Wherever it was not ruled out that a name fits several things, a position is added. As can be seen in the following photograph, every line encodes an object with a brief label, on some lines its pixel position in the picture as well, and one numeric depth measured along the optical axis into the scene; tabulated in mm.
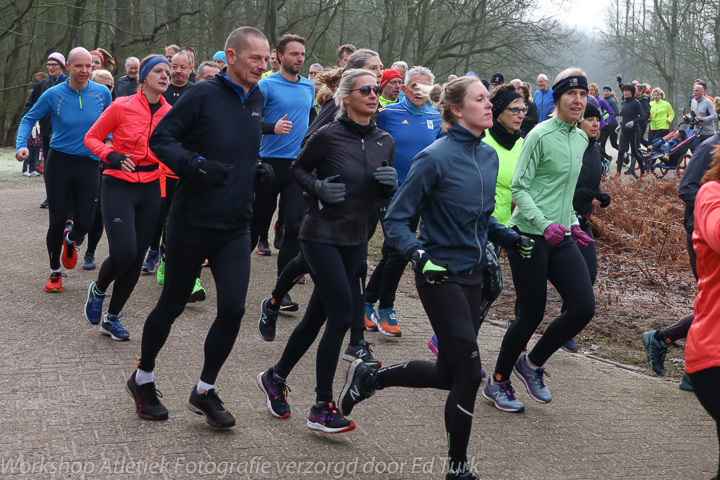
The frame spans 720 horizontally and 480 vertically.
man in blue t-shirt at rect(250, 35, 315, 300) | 6910
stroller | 20547
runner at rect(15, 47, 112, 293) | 7426
